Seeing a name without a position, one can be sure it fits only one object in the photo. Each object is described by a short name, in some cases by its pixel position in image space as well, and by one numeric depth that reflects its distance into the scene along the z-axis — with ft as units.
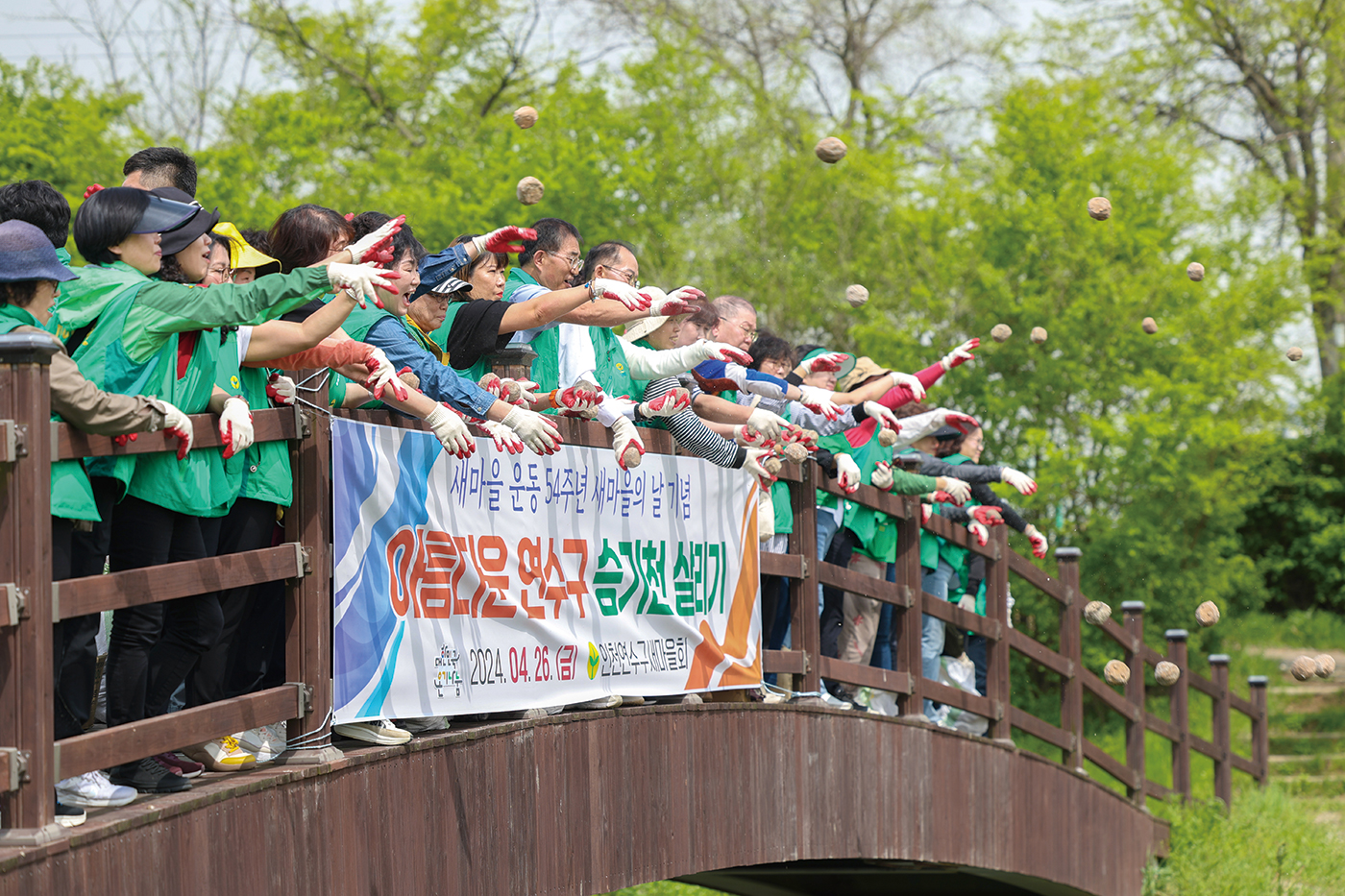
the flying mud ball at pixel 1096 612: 58.03
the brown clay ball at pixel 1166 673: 59.72
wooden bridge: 20.66
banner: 29.30
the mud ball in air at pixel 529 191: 42.09
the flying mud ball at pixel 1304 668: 53.47
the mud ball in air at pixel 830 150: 53.93
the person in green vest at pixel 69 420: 21.53
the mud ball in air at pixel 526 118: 48.12
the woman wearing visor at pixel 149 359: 23.90
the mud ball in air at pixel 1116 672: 55.83
